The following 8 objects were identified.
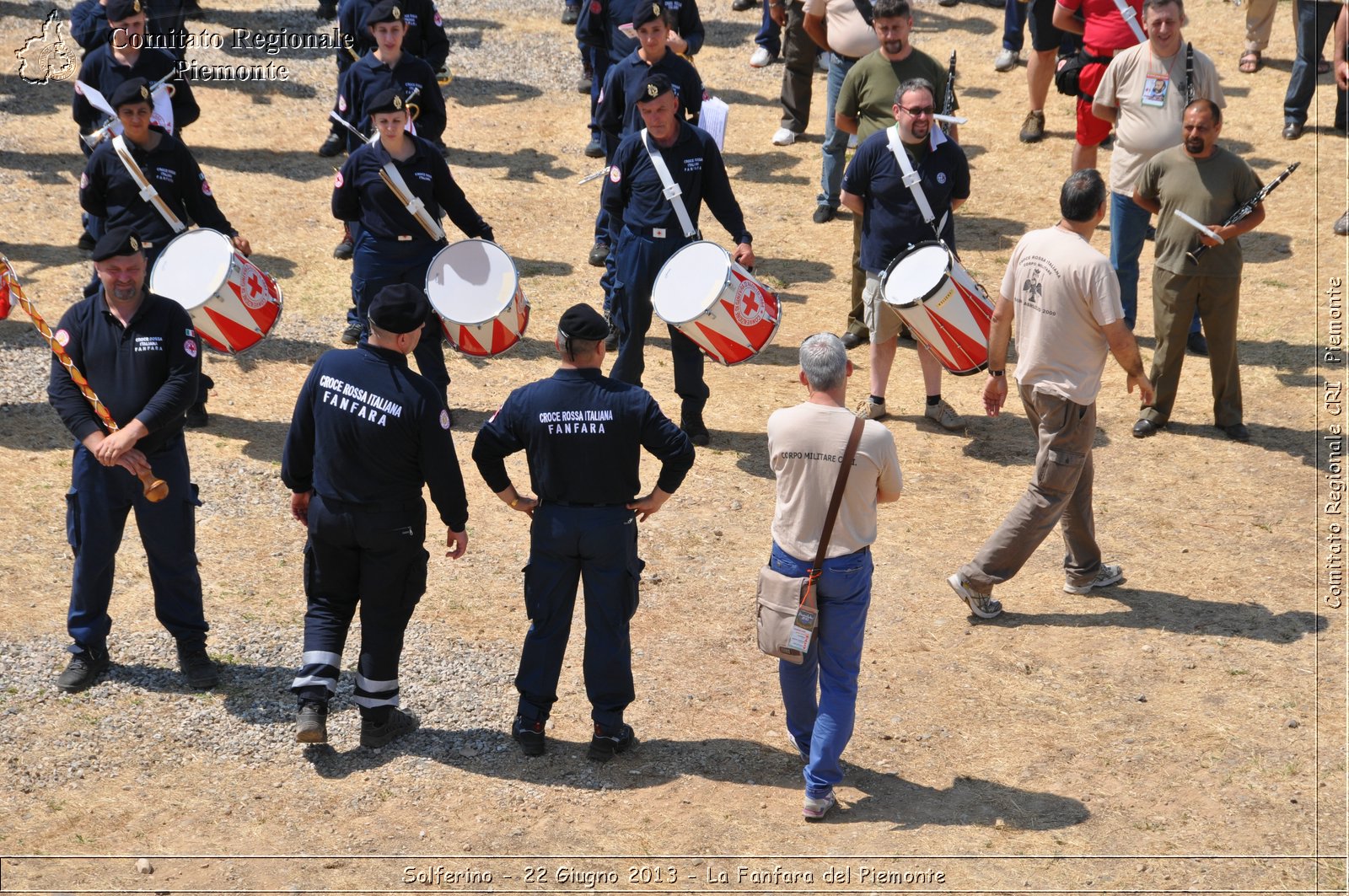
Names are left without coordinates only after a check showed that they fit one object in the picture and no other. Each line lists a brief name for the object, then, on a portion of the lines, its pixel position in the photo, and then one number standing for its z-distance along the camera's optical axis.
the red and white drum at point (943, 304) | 16.37
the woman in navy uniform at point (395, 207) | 17.25
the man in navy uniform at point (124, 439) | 12.40
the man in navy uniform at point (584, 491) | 11.49
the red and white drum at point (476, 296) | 16.55
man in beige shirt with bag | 10.98
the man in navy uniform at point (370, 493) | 11.56
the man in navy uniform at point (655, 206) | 17.25
